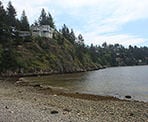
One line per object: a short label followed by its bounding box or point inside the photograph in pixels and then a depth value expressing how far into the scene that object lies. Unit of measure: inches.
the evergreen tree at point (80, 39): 3615.1
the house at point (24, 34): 2281.0
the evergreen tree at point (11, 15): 2211.0
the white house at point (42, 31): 2718.5
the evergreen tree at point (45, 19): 3355.9
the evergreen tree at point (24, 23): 2387.0
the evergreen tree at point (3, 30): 1846.6
